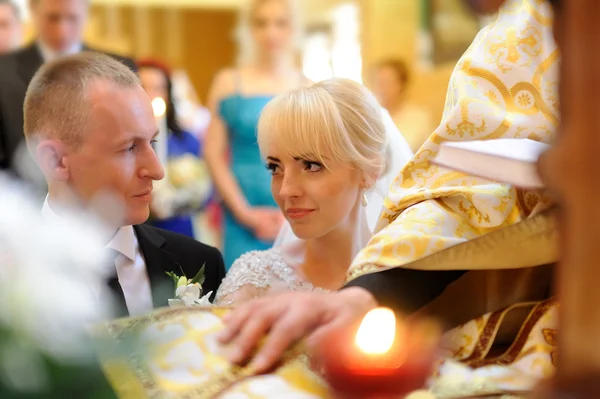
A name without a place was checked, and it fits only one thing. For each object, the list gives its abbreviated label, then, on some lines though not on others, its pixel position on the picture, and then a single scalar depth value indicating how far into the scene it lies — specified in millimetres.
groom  1822
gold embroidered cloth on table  832
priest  1024
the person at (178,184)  3979
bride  2195
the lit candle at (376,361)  672
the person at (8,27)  4887
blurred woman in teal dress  3982
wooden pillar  574
